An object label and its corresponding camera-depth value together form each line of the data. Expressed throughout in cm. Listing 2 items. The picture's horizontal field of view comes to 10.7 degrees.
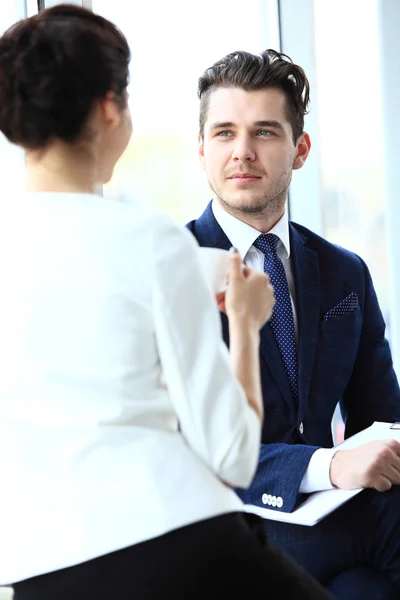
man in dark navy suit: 285
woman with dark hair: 237
